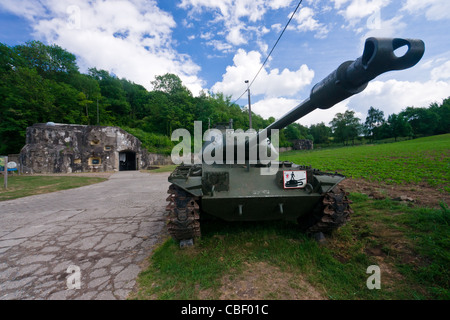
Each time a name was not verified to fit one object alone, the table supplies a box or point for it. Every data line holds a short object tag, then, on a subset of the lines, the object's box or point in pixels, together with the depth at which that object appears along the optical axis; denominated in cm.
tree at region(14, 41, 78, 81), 3188
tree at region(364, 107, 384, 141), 7131
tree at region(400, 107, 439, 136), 5884
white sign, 323
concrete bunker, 2027
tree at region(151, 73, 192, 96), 4553
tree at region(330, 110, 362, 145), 6975
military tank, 297
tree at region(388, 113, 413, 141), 5850
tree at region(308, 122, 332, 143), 8356
